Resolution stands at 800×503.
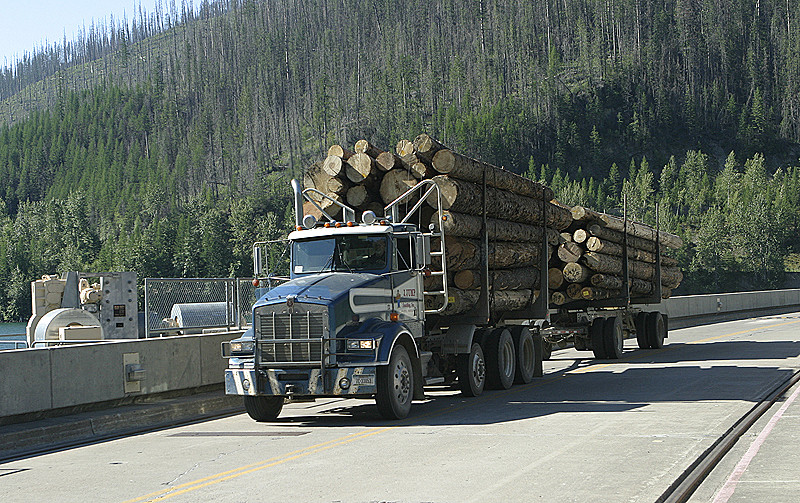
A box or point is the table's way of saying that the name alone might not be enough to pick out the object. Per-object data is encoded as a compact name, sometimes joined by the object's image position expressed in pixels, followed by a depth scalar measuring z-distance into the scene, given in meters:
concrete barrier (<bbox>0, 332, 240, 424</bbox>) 12.09
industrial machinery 23.05
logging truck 12.91
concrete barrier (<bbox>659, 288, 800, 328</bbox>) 40.59
